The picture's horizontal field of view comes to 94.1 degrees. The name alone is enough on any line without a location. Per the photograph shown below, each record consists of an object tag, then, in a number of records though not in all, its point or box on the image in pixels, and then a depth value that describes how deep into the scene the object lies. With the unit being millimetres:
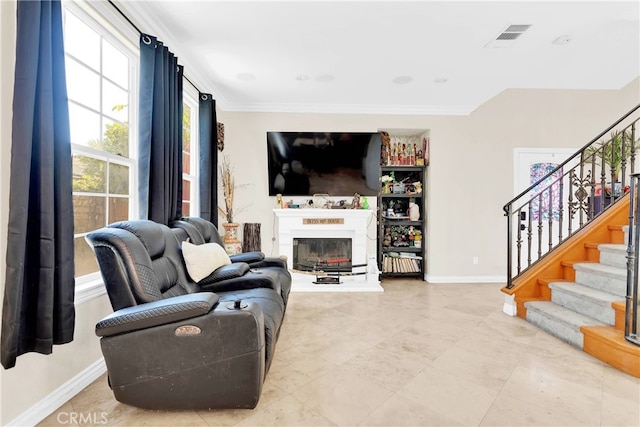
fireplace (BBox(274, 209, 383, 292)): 4254
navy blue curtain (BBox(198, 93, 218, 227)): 3727
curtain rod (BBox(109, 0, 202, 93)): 2139
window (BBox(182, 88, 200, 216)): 3686
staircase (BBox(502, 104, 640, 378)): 2100
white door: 4715
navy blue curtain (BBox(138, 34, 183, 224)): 2396
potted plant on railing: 3079
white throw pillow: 2341
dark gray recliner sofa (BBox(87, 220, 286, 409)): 1448
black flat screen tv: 4523
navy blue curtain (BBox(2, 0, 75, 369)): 1357
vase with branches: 4199
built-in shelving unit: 4832
